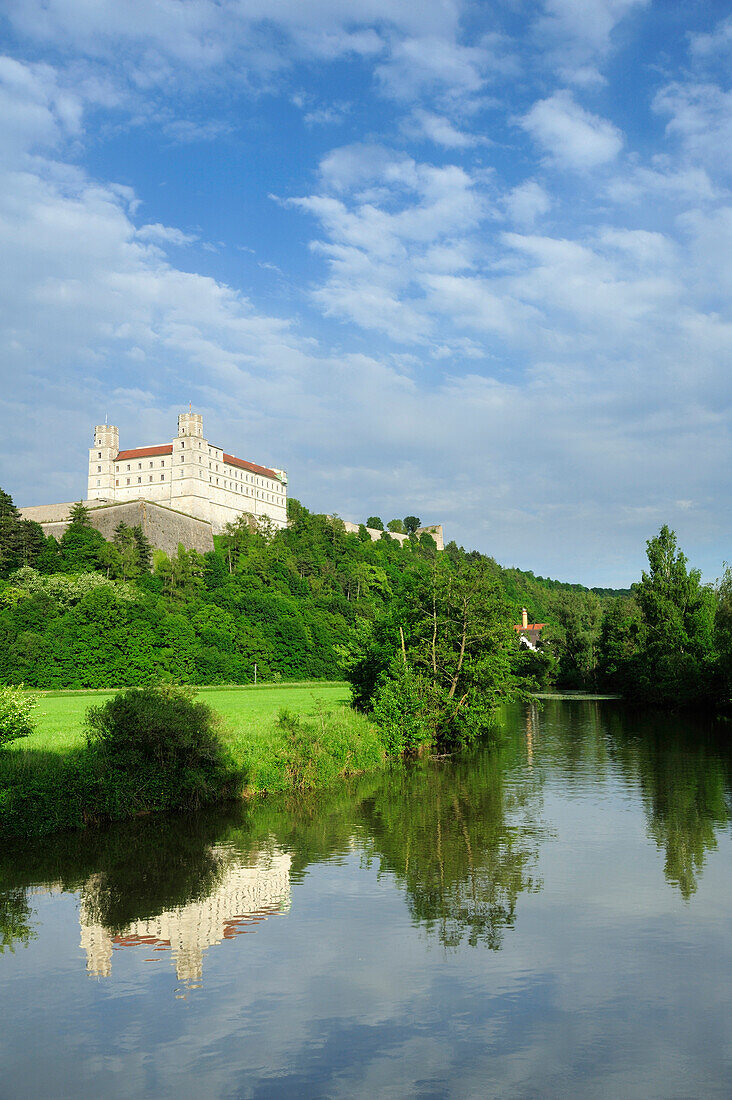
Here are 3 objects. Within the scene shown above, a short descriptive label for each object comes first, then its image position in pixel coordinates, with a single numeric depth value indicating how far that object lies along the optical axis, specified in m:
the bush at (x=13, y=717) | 20.27
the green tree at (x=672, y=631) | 54.59
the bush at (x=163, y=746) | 21.02
